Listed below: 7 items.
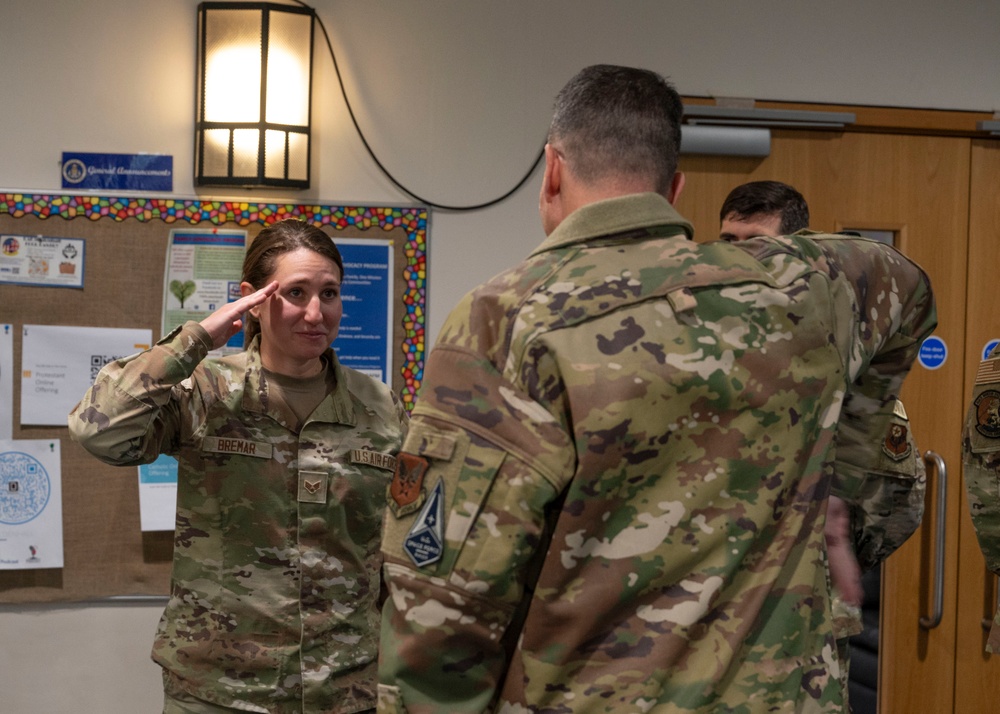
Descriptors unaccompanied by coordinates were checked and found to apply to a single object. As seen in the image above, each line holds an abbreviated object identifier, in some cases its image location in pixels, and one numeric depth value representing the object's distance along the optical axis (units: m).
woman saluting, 1.91
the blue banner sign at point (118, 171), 2.89
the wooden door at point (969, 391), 3.24
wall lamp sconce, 2.89
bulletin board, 2.87
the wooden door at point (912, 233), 3.21
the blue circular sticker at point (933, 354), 3.27
